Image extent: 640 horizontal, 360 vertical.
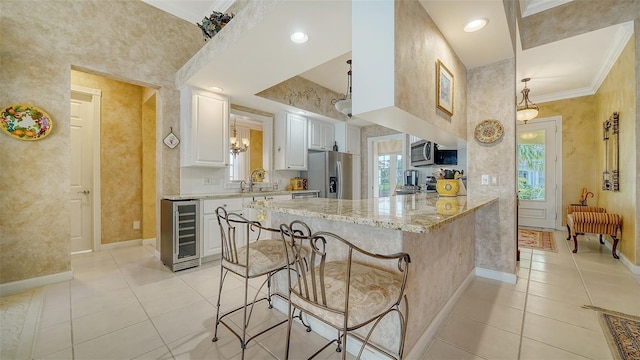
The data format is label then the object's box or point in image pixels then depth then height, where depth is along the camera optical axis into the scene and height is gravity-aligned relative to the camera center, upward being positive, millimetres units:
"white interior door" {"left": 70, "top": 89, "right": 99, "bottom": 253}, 3631 +129
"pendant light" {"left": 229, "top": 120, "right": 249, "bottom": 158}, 4352 +594
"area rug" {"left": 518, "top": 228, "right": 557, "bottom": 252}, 3996 -1070
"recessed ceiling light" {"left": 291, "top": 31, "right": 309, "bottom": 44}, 2217 +1274
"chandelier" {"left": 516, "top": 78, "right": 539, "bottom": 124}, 4198 +1111
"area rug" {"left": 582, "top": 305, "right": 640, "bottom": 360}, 1565 -1073
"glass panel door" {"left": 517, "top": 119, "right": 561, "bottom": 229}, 5297 +118
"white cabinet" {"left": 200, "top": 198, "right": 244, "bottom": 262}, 3238 -649
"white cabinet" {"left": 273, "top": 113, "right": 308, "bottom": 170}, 4551 +695
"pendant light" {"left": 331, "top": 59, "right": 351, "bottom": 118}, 3078 +907
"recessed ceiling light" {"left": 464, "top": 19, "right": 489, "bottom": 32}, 1989 +1243
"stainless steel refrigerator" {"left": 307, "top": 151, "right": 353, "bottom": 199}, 4840 +120
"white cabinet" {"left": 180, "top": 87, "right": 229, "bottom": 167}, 3406 +717
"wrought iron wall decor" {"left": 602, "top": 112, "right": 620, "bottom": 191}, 3494 +365
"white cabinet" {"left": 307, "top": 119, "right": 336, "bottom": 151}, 5027 +927
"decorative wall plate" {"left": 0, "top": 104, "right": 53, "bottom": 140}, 2457 +583
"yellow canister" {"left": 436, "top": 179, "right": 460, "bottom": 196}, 2531 -81
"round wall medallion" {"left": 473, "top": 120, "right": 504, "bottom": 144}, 2715 +524
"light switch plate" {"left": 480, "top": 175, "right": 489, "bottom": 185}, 2809 -13
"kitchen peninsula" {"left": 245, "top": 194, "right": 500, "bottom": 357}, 1256 -337
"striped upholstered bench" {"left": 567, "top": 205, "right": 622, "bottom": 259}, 3308 -629
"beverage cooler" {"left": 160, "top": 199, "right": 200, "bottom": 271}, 3008 -666
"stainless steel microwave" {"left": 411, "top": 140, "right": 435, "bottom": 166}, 3658 +403
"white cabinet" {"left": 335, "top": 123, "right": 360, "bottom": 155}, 5508 +920
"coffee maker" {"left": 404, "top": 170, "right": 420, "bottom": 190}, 4980 +21
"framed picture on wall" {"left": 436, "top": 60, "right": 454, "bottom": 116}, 2127 +806
